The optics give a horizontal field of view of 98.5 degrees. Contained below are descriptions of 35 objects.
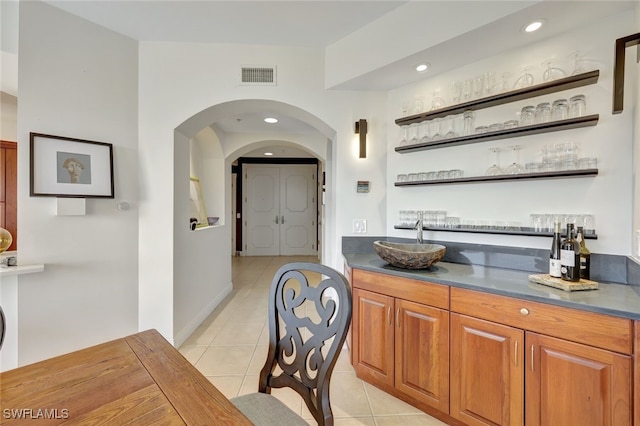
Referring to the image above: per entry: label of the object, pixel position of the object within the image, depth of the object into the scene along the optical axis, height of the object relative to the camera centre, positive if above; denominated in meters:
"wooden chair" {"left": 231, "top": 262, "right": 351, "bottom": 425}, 1.02 -0.58
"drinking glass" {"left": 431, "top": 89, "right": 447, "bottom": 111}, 2.18 +0.88
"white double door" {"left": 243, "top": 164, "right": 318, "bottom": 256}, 7.44 +0.09
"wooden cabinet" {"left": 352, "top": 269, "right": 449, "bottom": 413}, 1.64 -0.82
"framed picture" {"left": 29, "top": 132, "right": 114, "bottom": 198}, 1.92 +0.32
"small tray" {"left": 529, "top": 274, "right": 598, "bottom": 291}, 1.38 -0.37
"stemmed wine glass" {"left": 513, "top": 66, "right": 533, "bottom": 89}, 1.83 +0.89
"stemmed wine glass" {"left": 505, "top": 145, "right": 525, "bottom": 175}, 1.85 +0.32
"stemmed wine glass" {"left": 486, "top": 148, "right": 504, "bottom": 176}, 1.94 +0.31
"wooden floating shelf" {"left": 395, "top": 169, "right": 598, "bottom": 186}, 1.60 +0.23
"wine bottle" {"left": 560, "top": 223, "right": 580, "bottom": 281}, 1.43 -0.24
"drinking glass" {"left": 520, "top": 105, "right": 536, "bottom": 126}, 1.78 +0.63
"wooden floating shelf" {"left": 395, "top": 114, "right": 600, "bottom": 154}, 1.60 +0.53
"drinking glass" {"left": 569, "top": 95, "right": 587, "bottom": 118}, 1.64 +0.64
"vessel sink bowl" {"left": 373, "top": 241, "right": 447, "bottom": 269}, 1.79 -0.30
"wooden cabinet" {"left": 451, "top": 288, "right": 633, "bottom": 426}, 1.16 -0.72
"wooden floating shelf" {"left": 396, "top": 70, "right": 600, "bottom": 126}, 1.59 +0.76
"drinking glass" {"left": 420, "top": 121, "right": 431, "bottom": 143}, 2.25 +0.67
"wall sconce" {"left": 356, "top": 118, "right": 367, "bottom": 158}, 2.46 +0.70
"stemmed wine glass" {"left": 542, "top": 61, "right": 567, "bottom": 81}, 1.71 +0.88
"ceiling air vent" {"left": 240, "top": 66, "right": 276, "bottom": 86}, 2.47 +1.22
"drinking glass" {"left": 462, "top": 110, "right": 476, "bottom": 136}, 2.04 +0.67
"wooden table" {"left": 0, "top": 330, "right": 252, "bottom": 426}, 0.74 -0.55
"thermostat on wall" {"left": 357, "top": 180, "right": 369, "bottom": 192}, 2.54 +0.23
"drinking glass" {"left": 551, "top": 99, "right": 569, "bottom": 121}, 1.68 +0.63
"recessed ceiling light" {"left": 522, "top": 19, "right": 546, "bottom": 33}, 1.63 +1.13
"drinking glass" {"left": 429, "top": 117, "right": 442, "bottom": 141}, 2.18 +0.67
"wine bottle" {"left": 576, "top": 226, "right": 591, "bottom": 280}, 1.54 -0.25
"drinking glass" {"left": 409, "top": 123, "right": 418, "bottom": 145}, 2.31 +0.67
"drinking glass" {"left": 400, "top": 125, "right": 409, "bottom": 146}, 2.37 +0.67
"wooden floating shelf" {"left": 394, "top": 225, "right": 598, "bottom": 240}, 1.62 -0.13
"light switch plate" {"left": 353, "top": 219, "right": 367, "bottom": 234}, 2.54 -0.13
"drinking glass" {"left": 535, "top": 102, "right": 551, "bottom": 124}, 1.73 +0.63
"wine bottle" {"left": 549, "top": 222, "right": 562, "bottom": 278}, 1.49 -0.24
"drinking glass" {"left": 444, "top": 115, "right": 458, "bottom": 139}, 2.11 +0.66
